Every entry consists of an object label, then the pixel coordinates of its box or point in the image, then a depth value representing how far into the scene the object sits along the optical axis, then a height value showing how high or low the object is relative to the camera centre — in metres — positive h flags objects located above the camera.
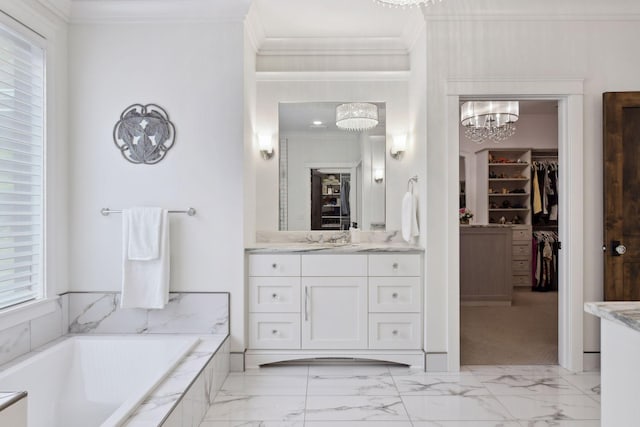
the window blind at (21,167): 2.34 +0.31
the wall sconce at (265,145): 3.59 +0.62
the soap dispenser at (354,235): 3.55 -0.16
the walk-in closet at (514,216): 5.06 +0.00
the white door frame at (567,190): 2.95 +0.18
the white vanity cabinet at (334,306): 3.03 -0.65
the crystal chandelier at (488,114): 4.41 +1.10
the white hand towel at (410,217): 3.12 -0.01
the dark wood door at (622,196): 2.89 +0.14
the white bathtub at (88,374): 2.19 -0.92
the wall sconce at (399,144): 3.60 +0.63
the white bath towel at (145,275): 2.82 -0.39
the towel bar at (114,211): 2.90 +0.05
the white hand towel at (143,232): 2.81 -0.10
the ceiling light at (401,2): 2.08 +1.08
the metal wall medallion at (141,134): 2.92 +0.59
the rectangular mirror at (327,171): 3.63 +0.40
